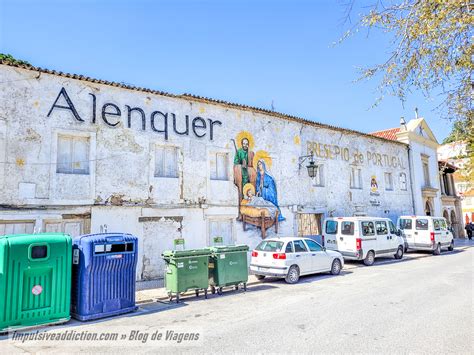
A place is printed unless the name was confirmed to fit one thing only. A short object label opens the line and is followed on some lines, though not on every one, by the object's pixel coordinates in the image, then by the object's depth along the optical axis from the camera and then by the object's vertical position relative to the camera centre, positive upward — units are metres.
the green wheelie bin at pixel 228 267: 9.88 -1.11
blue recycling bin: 7.42 -0.94
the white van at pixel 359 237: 15.41 -0.64
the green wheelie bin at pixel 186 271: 9.02 -1.08
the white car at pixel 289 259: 11.48 -1.10
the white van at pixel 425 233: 19.47 -0.67
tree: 5.09 +2.69
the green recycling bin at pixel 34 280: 6.59 -0.88
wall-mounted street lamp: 16.30 +2.50
